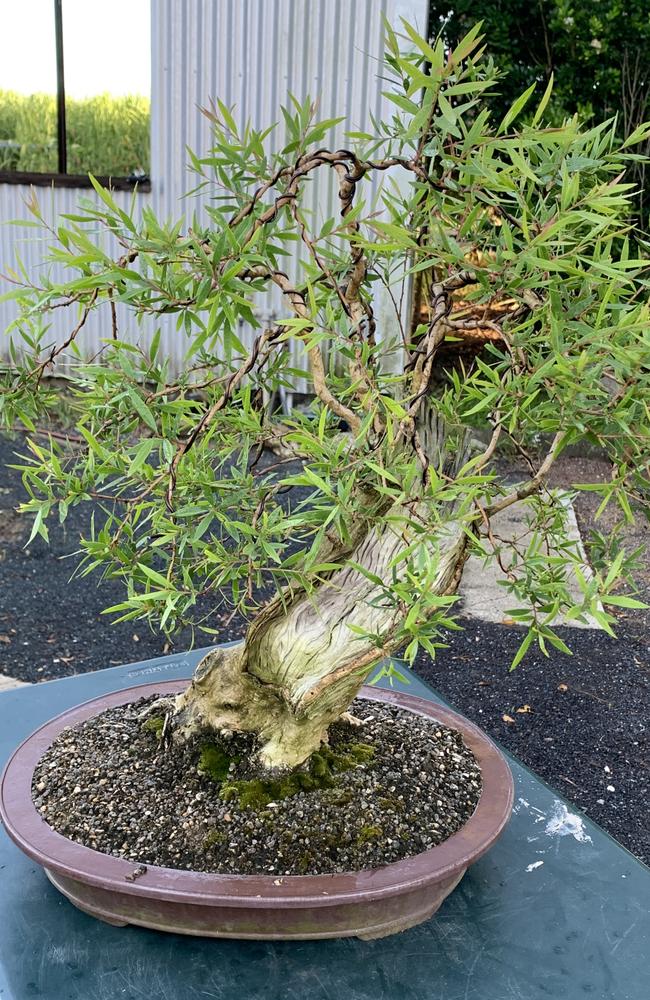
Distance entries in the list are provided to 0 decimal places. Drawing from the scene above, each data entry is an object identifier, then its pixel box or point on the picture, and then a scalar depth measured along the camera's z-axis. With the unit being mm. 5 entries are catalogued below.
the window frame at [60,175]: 5191
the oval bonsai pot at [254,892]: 1088
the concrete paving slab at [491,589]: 3311
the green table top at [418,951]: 1071
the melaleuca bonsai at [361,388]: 909
